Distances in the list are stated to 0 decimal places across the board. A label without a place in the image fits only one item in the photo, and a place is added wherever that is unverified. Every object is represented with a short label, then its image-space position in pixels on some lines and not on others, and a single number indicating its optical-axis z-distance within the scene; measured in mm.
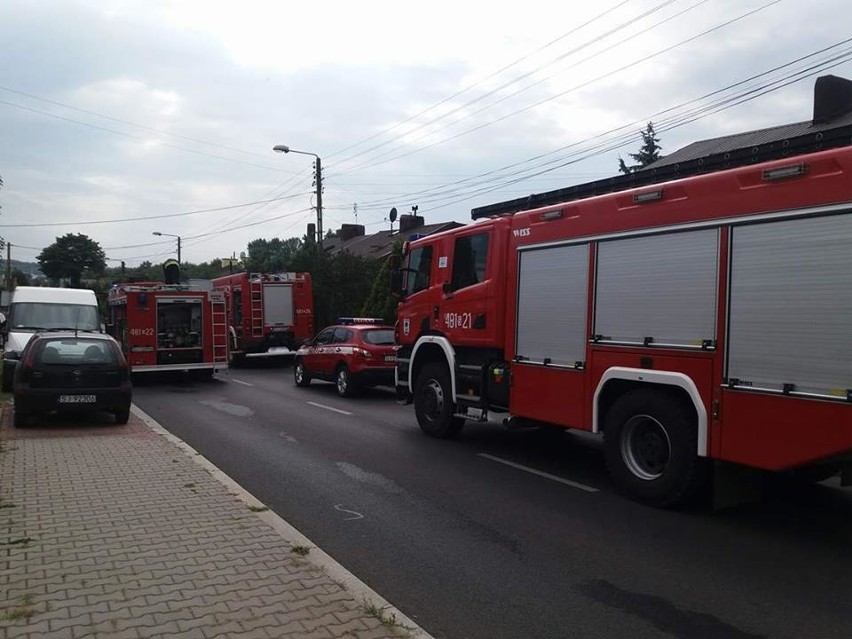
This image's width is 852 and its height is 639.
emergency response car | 16094
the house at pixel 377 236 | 47344
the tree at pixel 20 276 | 76356
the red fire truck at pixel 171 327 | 18664
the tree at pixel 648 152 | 46844
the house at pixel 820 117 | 20906
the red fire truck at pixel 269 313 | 24969
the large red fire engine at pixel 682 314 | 5488
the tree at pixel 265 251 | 61303
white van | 16672
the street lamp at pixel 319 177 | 30297
